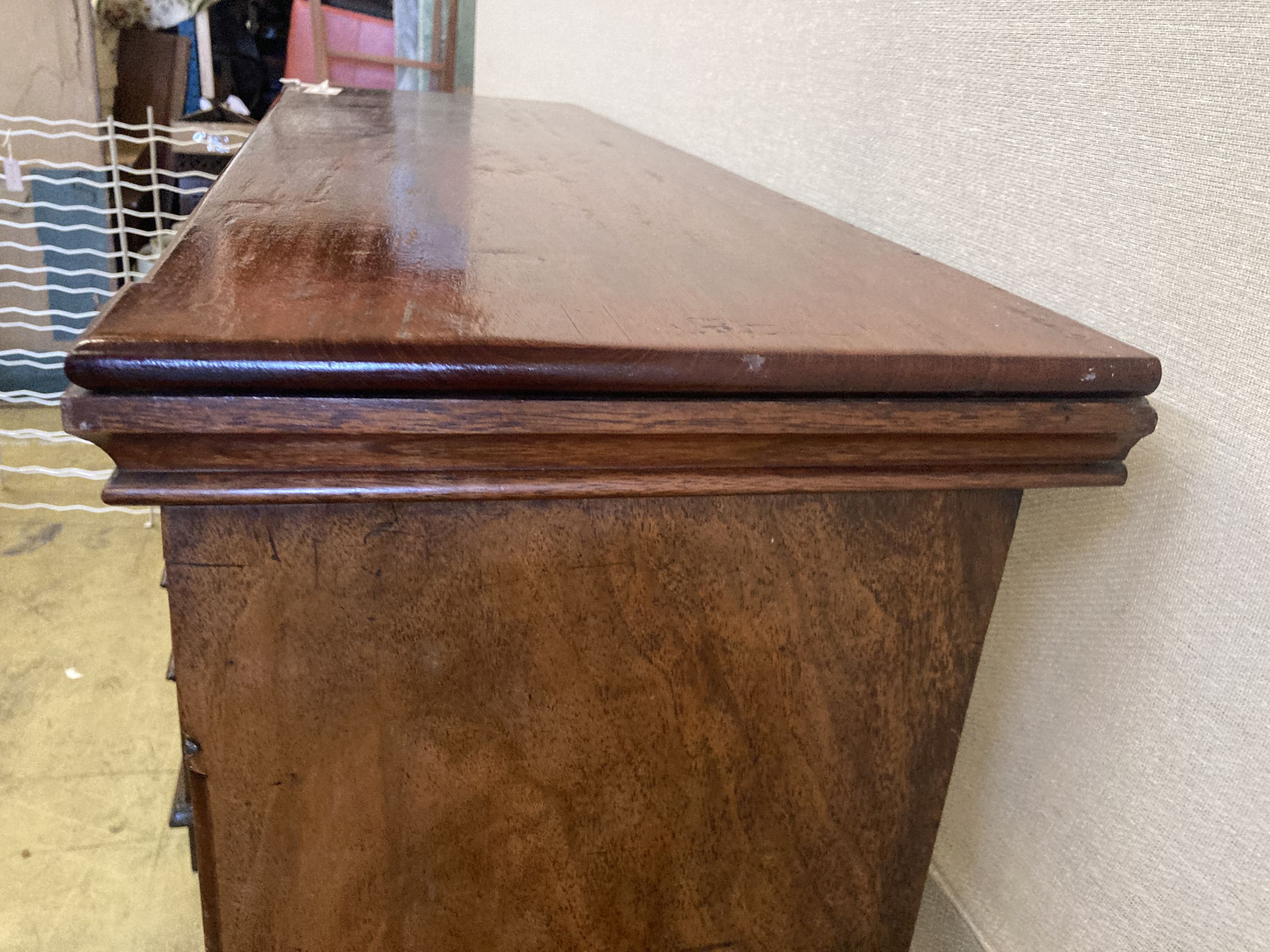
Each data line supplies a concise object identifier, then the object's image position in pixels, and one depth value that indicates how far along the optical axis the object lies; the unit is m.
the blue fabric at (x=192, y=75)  3.53
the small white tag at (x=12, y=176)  2.18
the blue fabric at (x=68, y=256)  2.32
